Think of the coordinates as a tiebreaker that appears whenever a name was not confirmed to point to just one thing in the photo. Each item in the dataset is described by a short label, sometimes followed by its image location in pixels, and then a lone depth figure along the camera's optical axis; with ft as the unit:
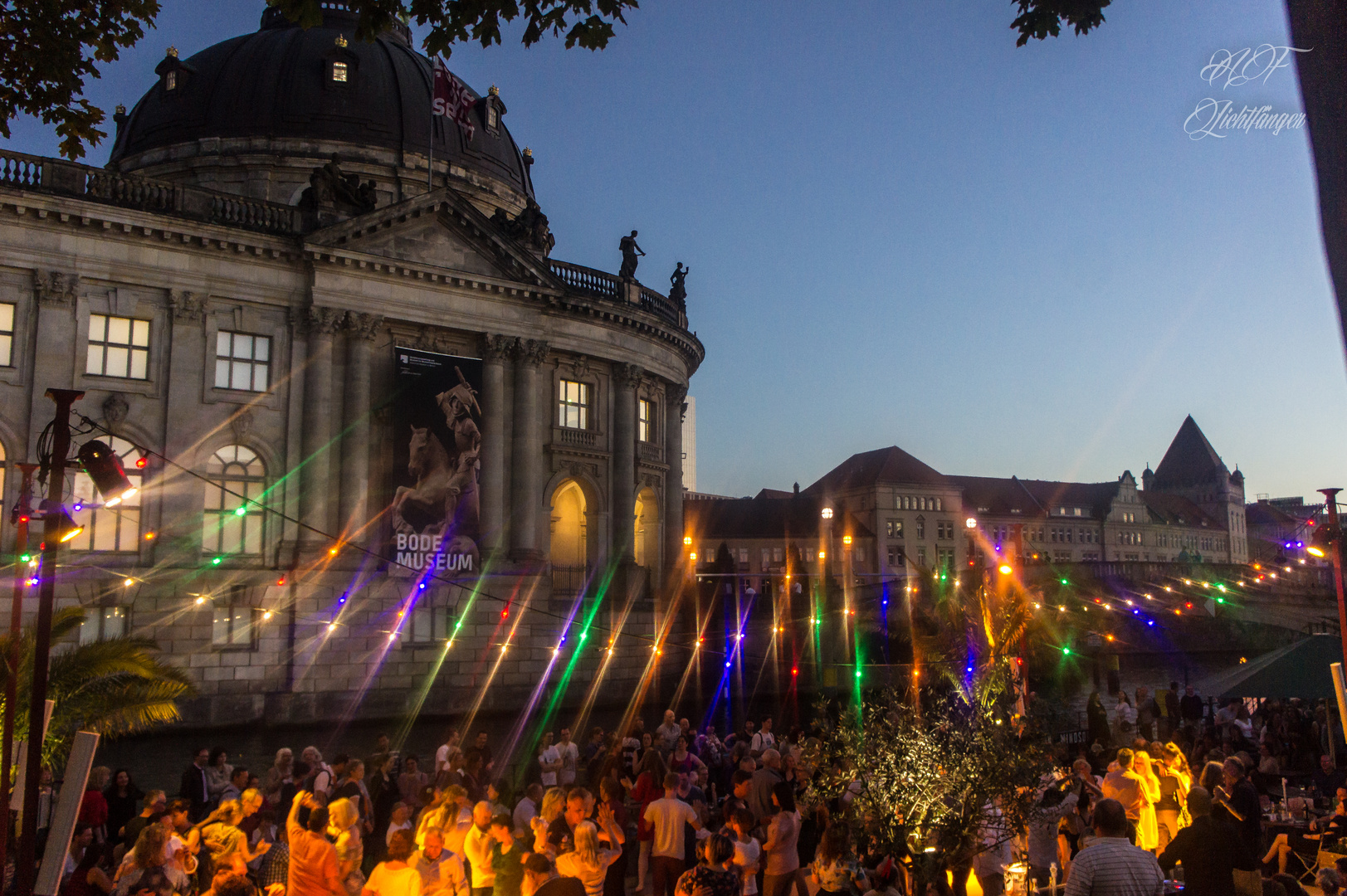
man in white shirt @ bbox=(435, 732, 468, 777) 52.05
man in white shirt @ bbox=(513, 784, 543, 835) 36.60
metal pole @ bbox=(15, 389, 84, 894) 25.91
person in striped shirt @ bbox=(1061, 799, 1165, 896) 19.98
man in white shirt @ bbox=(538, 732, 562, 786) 55.47
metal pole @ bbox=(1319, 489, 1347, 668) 44.92
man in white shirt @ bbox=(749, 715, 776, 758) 54.19
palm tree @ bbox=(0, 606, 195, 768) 45.88
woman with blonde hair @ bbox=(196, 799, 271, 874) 29.59
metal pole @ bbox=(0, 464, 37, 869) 27.37
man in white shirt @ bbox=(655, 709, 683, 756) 57.41
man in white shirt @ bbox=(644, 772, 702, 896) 32.83
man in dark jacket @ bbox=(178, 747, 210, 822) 48.11
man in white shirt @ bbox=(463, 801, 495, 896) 29.01
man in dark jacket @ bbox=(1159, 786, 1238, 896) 25.57
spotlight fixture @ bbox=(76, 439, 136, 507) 32.45
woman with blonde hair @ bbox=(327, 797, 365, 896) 26.81
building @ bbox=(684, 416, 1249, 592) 303.48
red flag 105.91
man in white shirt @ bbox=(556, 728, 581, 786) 55.57
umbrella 56.95
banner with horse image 103.45
